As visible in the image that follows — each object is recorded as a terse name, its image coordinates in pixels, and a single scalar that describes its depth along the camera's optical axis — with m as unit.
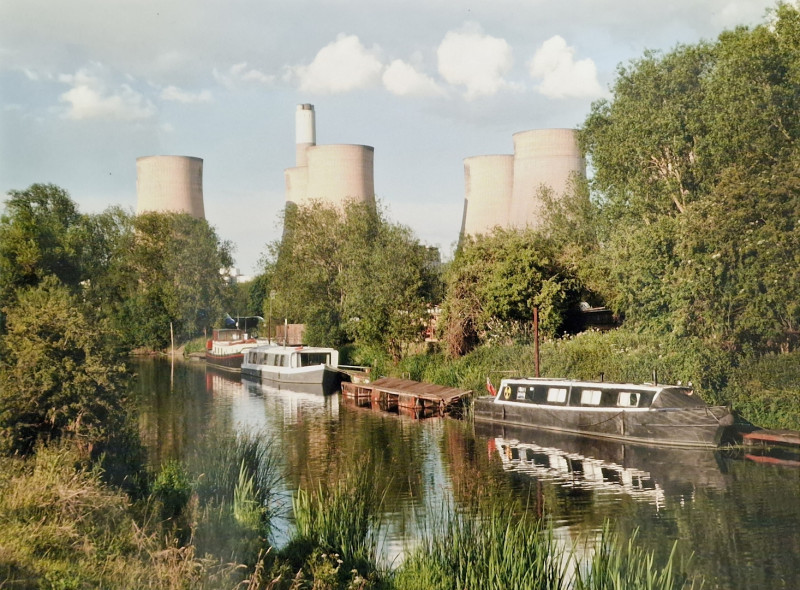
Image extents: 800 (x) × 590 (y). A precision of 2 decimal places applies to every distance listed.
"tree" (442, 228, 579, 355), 29.61
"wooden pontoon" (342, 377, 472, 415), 27.33
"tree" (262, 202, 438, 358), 34.69
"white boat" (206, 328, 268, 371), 45.78
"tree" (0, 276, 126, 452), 13.62
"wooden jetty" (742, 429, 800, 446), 18.50
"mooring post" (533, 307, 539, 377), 25.64
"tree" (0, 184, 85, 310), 21.55
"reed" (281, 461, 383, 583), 9.45
